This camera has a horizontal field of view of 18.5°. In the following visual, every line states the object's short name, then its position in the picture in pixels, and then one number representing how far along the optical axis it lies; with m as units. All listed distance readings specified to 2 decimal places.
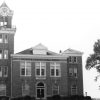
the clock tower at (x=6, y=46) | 58.94
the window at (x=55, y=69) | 60.12
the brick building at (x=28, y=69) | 58.03
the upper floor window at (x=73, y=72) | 68.00
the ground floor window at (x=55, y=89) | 59.34
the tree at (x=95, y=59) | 65.38
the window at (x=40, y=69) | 59.19
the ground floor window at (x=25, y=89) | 57.67
